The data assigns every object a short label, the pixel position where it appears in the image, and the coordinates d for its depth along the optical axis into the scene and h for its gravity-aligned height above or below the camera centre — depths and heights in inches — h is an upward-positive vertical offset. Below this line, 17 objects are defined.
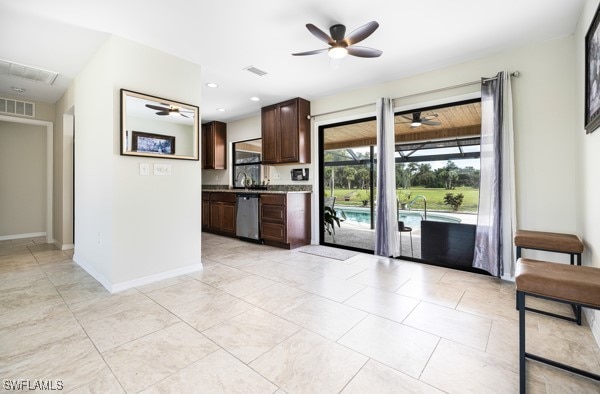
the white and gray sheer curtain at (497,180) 113.7 +6.3
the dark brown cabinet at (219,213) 216.1 -15.4
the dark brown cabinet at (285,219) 177.0 -16.8
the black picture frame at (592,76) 72.8 +34.7
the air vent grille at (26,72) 131.0 +63.8
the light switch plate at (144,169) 113.3 +11.0
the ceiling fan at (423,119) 147.4 +42.0
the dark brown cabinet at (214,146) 249.6 +46.3
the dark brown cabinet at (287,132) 183.6 +44.5
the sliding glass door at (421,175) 138.0 +11.8
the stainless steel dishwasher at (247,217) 194.9 -16.4
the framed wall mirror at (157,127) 108.5 +29.7
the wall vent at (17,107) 172.2 +58.0
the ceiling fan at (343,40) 89.7 +55.6
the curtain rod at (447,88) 114.9 +53.0
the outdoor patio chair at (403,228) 159.2 -19.9
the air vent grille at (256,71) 138.7 +65.6
